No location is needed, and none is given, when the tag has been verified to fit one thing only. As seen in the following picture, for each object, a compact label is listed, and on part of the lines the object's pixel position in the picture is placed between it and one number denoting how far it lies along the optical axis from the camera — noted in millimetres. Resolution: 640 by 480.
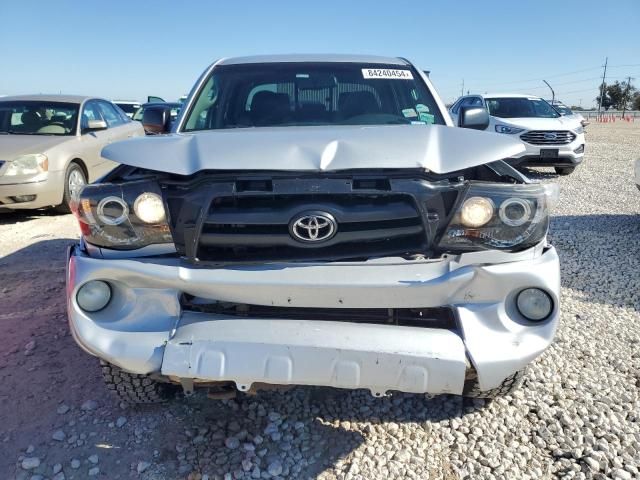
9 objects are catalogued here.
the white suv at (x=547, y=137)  10133
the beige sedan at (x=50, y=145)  6195
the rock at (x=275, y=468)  2184
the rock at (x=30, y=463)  2186
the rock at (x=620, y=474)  2154
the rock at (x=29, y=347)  3123
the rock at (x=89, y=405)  2580
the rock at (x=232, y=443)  2330
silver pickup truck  1901
